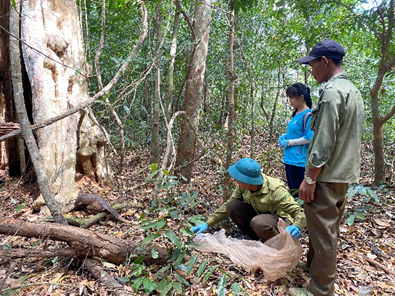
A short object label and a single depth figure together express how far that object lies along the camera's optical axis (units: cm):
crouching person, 281
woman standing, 344
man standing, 204
